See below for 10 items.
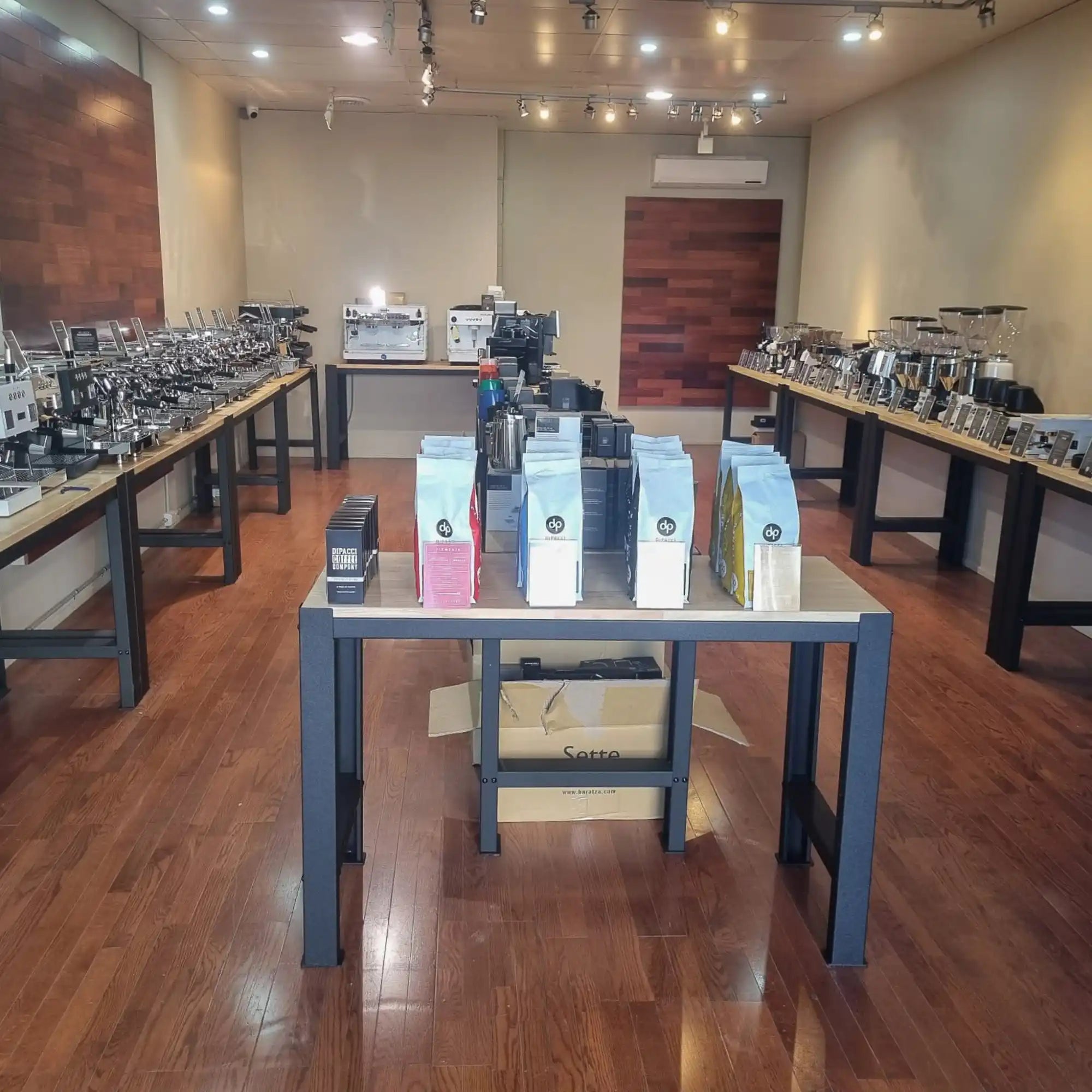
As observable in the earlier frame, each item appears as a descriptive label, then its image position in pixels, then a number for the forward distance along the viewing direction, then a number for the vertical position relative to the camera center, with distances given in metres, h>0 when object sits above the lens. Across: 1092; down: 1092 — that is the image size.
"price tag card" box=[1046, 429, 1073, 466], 3.90 -0.49
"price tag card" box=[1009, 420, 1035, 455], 4.08 -0.48
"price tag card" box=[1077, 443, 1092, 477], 3.71 -0.53
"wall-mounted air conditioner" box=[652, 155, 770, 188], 8.70 +1.08
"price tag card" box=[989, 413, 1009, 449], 4.33 -0.48
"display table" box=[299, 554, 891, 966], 2.08 -0.70
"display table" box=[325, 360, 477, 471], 7.93 -0.58
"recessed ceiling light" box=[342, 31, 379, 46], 5.54 +1.33
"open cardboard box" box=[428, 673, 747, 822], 2.65 -1.04
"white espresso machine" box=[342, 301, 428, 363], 8.00 -0.28
